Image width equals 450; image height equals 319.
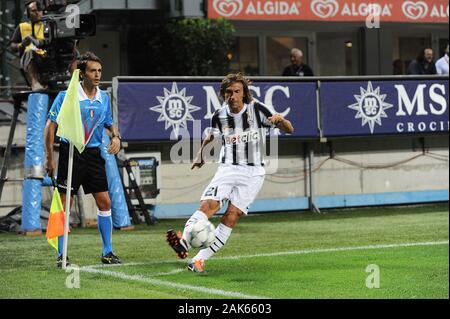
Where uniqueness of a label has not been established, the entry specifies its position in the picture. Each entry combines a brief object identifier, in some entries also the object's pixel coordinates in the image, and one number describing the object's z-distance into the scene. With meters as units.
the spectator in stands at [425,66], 23.31
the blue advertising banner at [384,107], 20.73
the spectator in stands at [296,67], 21.31
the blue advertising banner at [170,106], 18.81
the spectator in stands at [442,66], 22.94
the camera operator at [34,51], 16.88
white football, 11.09
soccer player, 11.52
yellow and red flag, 11.88
